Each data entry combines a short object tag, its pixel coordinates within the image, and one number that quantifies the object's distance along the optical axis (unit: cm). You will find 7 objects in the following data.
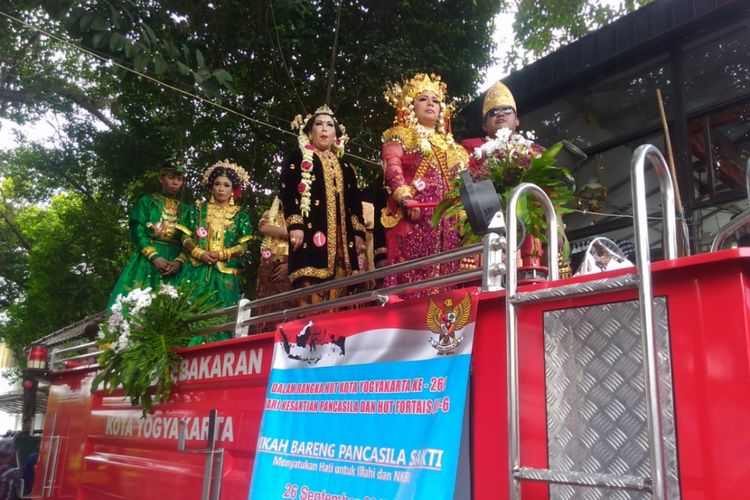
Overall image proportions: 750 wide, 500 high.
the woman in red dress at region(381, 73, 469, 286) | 461
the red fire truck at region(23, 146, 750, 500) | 167
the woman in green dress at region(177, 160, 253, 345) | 614
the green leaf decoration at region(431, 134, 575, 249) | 311
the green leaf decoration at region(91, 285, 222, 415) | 416
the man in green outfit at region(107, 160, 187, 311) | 637
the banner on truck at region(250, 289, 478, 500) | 226
